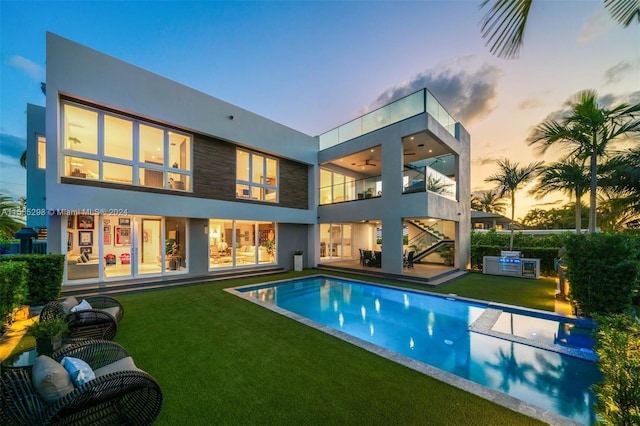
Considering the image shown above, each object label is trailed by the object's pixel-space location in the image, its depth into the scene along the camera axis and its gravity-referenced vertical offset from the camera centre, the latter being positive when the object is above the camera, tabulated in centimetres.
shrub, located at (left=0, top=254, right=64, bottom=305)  602 -156
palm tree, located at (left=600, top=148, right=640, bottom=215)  743 +110
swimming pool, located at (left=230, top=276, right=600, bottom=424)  336 -260
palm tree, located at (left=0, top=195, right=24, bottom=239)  1261 -23
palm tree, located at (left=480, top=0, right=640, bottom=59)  140 +110
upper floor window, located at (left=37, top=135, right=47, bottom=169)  1052 +261
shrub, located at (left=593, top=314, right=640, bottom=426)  186 -142
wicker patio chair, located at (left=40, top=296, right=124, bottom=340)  413 -186
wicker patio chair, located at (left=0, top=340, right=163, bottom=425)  199 -162
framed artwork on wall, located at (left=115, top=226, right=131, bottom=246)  924 -86
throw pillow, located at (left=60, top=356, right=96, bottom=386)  229 -151
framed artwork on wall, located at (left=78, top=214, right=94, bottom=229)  877 -32
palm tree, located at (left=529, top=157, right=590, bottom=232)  1072 +155
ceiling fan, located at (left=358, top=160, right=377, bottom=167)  1518 +311
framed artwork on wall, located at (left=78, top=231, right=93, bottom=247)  872 -92
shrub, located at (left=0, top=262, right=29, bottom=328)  472 -154
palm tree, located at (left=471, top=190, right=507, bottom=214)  3404 +132
